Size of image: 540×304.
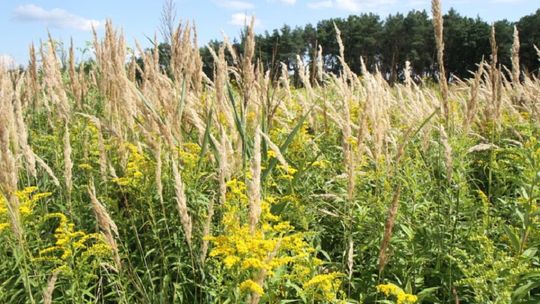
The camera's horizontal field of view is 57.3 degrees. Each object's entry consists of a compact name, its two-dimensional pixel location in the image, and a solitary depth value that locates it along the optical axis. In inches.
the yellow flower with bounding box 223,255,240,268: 67.7
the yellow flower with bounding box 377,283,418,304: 69.1
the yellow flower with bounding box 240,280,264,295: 59.4
